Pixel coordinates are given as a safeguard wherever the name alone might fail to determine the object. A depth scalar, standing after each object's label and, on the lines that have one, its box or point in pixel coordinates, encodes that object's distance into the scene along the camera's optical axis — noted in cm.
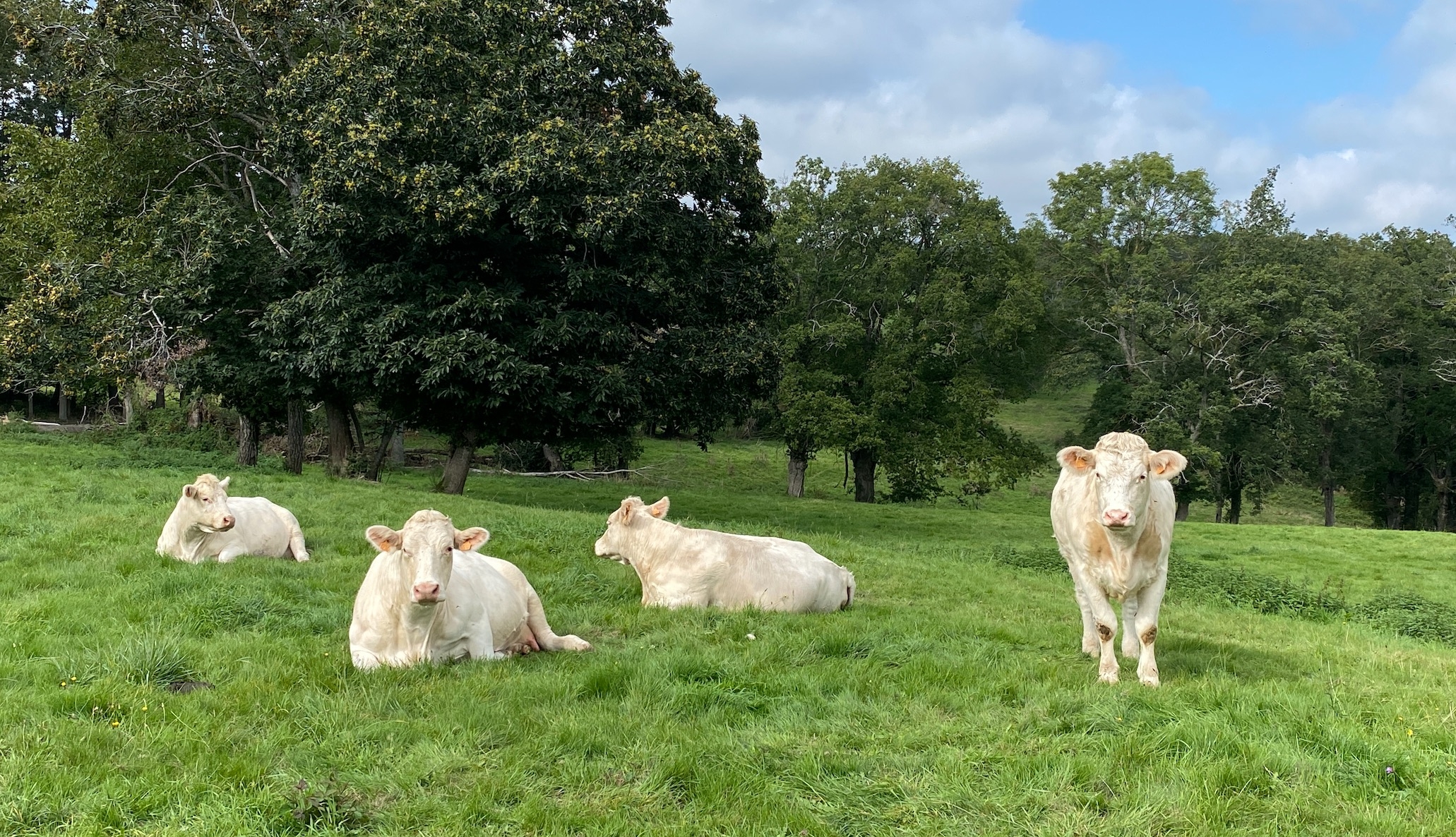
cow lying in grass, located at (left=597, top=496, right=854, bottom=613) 938
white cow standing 652
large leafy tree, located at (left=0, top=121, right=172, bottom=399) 1964
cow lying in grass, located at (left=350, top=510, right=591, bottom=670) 648
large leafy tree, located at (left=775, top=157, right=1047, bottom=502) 2964
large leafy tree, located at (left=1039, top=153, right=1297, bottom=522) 3528
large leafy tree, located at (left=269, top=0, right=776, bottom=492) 1752
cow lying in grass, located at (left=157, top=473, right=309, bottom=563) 1027
